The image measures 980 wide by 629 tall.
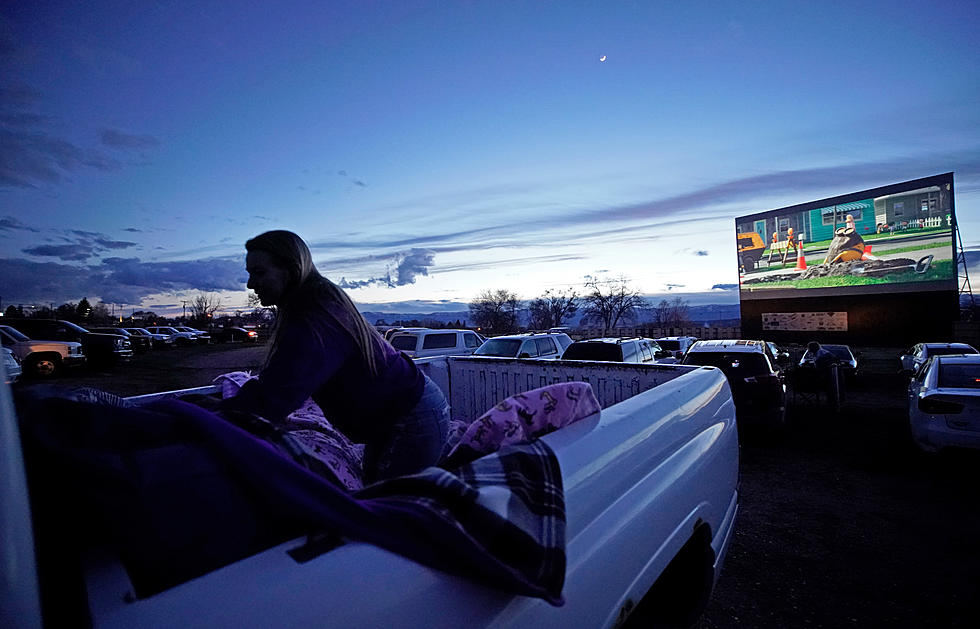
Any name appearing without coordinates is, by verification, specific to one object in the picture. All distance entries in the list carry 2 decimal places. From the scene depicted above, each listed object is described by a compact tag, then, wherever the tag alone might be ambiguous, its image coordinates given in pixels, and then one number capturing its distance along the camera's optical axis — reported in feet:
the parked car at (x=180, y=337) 152.35
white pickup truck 2.58
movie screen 93.56
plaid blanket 3.08
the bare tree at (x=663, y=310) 300.09
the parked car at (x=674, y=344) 65.31
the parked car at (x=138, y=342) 124.22
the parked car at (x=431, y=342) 43.52
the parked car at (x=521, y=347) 40.16
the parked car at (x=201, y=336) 160.10
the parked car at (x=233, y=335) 175.52
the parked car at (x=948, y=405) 19.42
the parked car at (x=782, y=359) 30.96
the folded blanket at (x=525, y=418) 5.98
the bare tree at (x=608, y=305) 213.05
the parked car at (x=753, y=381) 26.35
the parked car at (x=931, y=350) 43.51
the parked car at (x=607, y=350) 34.50
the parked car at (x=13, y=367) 32.58
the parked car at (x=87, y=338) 61.52
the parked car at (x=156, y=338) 138.72
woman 6.05
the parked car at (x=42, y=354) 56.24
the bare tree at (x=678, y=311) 326.24
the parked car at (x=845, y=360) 50.09
